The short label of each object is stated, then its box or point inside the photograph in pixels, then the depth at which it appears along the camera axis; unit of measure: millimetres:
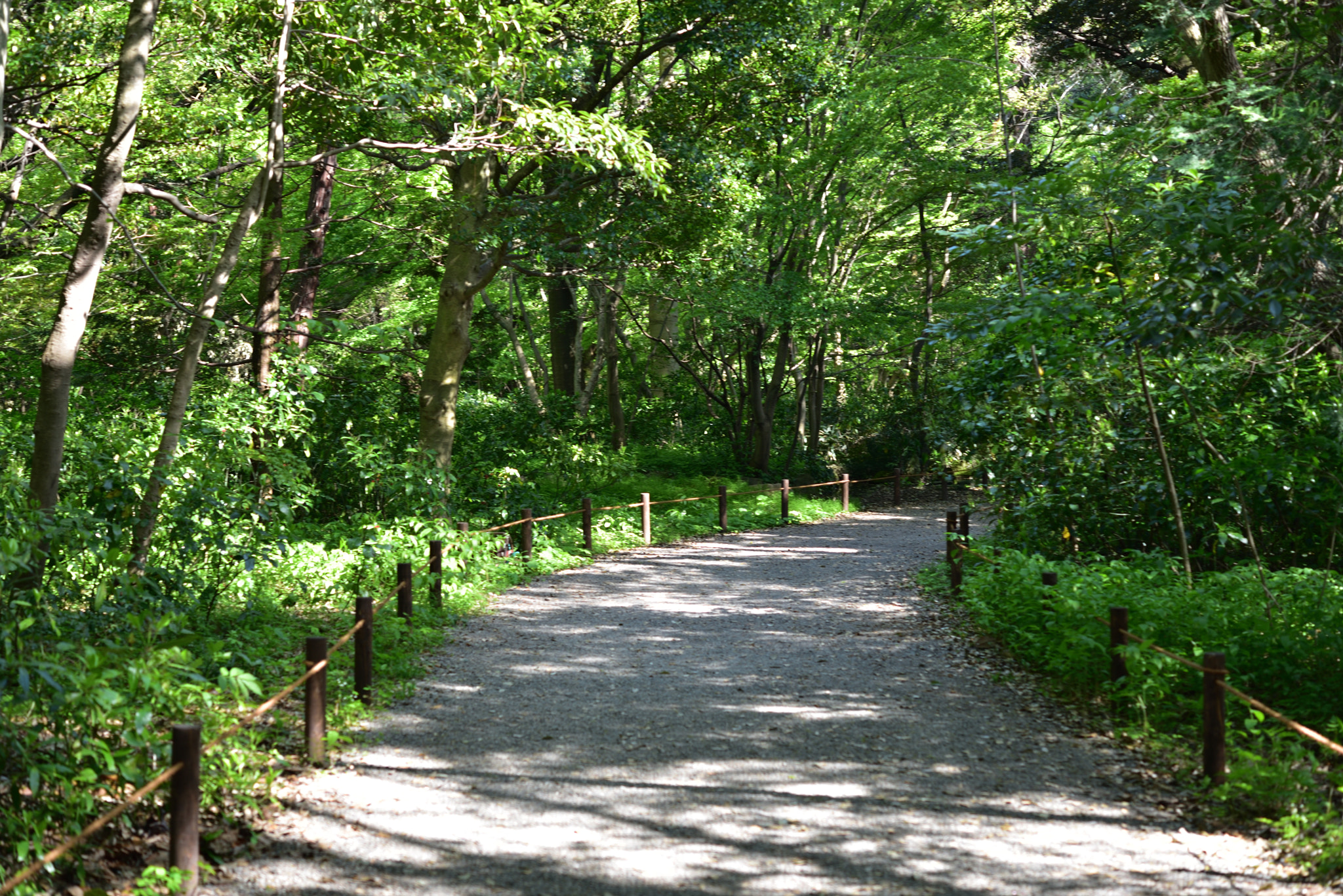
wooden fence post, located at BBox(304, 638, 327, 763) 6035
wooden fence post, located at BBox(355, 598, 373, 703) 7355
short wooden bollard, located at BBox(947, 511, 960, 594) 12242
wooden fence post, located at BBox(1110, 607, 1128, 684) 7184
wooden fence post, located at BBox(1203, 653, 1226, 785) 5730
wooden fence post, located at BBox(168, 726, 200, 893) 4336
